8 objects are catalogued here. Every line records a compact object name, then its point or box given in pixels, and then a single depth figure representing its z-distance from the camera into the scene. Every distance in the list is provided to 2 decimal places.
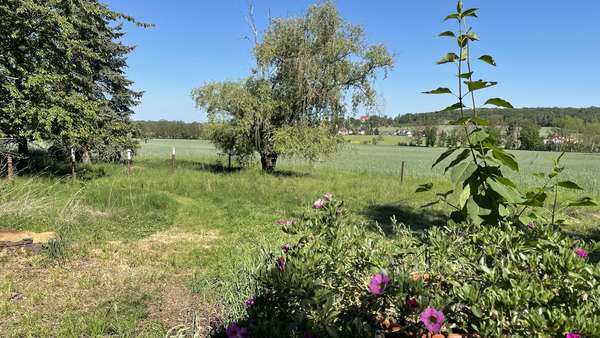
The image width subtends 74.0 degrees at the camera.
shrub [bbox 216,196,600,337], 1.17
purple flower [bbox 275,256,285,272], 1.64
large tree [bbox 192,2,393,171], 15.27
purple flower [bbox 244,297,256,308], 1.77
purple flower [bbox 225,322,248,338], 1.58
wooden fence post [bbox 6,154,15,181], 8.75
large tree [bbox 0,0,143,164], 9.62
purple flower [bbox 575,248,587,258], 1.40
